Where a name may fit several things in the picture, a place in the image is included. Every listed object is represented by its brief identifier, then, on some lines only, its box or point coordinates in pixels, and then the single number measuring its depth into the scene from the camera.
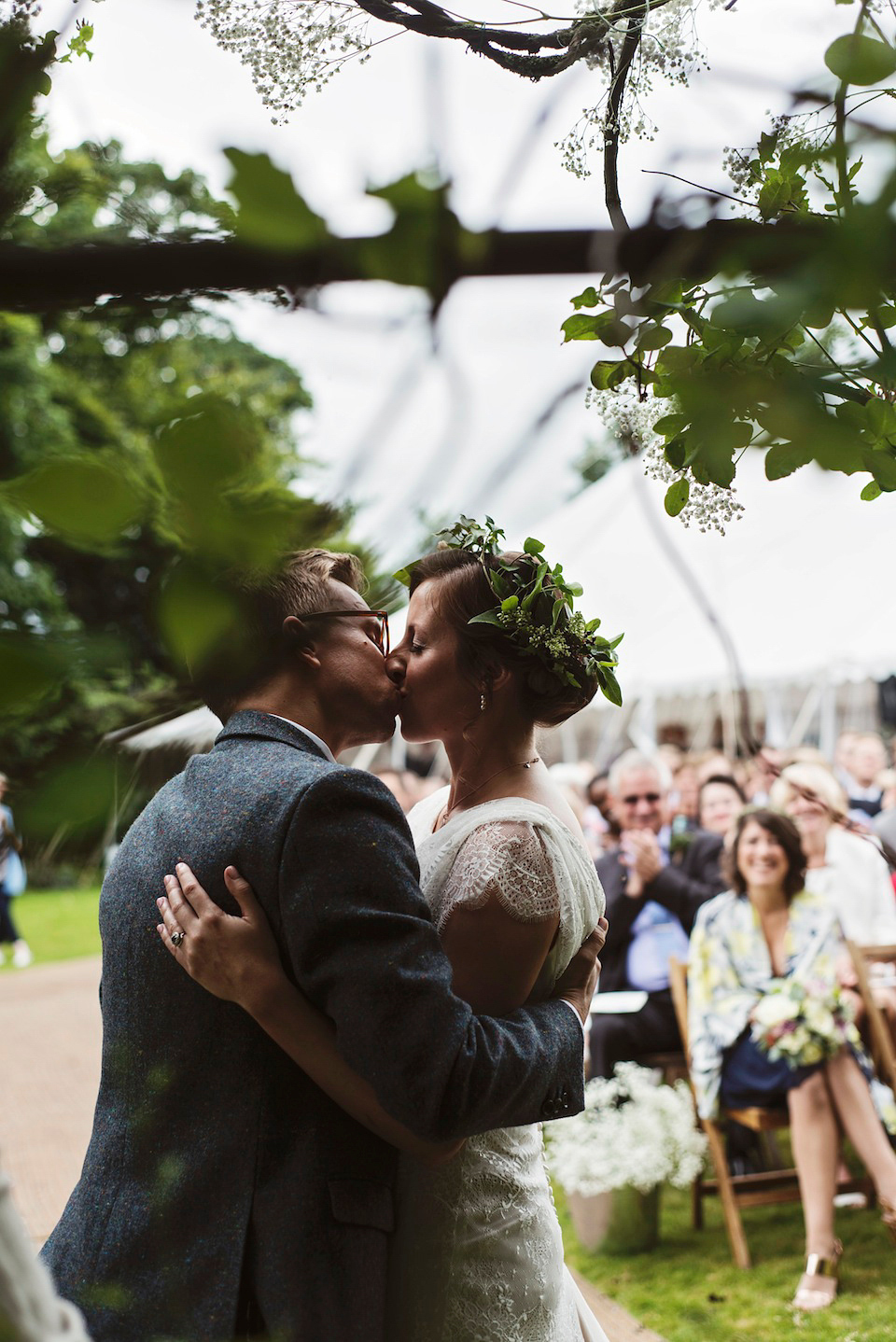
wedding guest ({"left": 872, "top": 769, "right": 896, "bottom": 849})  7.06
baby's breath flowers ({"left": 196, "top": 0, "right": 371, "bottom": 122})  1.37
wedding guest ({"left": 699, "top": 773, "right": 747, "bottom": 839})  7.21
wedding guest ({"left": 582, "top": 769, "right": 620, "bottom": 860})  7.10
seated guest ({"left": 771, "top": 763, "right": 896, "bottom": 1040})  6.60
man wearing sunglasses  6.29
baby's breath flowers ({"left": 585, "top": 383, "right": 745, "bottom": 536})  1.73
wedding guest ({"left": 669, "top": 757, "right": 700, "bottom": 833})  8.52
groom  1.66
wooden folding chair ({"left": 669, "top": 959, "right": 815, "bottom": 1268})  5.50
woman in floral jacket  5.48
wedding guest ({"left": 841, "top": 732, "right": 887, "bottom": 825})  8.72
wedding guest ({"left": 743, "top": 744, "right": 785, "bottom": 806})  7.86
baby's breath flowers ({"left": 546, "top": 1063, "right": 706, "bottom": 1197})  5.52
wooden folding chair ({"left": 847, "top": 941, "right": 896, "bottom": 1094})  5.66
